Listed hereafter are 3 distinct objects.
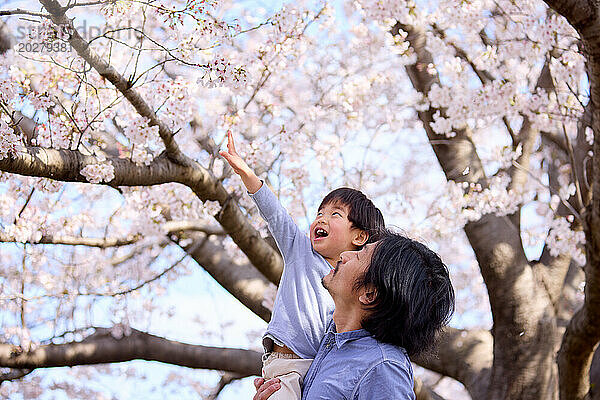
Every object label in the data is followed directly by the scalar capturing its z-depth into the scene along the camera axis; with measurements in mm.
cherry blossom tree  2998
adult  1713
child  2219
